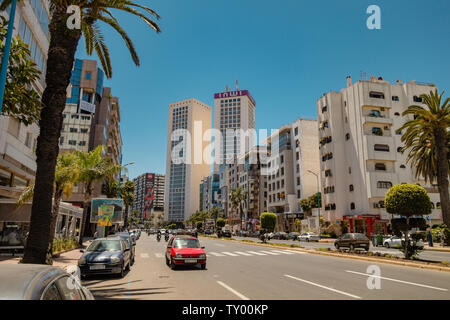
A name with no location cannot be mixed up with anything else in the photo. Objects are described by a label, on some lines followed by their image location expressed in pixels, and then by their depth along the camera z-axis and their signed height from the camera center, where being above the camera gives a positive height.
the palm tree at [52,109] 10.13 +3.70
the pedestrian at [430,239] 31.27 -1.84
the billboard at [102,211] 27.36 +0.75
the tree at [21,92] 7.97 +3.31
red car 13.61 -1.44
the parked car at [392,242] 29.33 -2.04
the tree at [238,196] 92.50 +7.04
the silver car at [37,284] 2.65 -0.59
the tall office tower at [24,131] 20.28 +6.41
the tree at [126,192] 63.66 +6.28
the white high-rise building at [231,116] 174.50 +57.65
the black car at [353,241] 23.81 -1.58
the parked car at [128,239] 15.58 -1.00
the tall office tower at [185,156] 187.50 +38.00
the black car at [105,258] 11.16 -1.41
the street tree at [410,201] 18.94 +1.18
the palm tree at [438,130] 30.64 +9.04
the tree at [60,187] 18.27 +2.10
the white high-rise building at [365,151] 49.91 +11.84
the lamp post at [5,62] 8.27 +4.13
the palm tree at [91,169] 25.61 +4.23
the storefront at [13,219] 18.81 +0.02
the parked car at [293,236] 49.81 -2.48
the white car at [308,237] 45.88 -2.42
